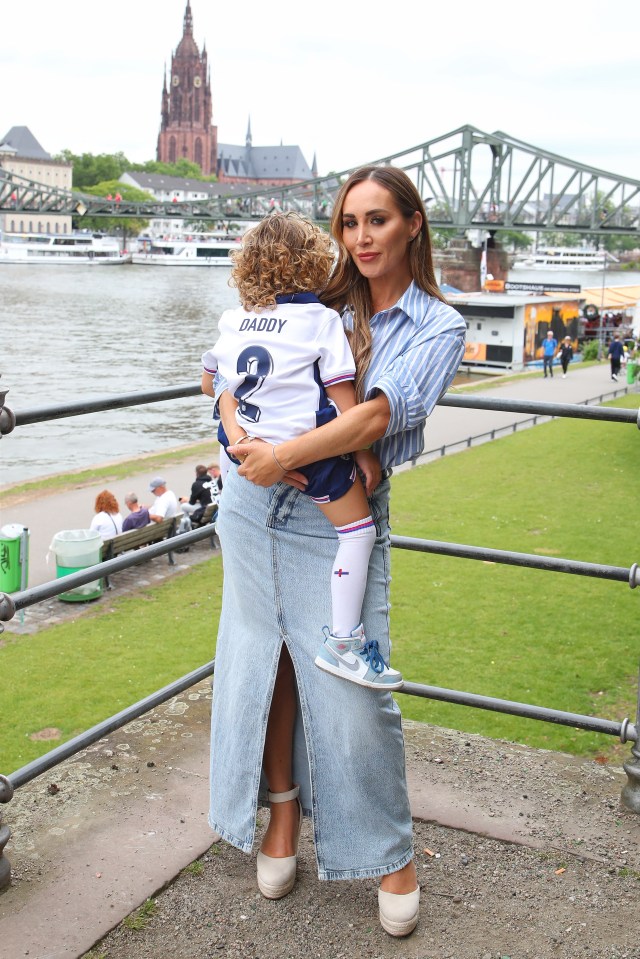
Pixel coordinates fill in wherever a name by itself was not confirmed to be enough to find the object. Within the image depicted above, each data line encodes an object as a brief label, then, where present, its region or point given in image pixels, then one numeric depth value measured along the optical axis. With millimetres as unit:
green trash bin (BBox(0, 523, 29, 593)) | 9922
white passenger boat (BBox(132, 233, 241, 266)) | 108312
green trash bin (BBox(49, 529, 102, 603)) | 10352
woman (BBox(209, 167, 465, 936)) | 2213
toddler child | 2117
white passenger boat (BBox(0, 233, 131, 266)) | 97938
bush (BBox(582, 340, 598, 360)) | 42750
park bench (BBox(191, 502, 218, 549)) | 11891
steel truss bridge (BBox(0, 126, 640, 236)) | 68512
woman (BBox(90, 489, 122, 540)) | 11352
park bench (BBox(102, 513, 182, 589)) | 10758
